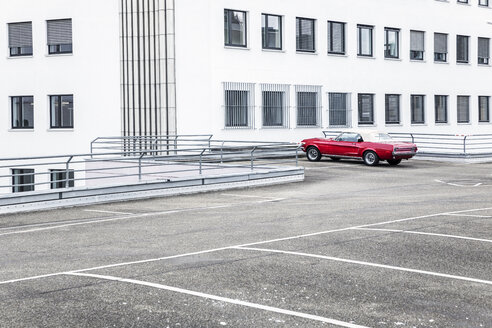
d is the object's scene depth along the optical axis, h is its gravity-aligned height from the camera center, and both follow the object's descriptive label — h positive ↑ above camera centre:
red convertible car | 32.03 -0.21
